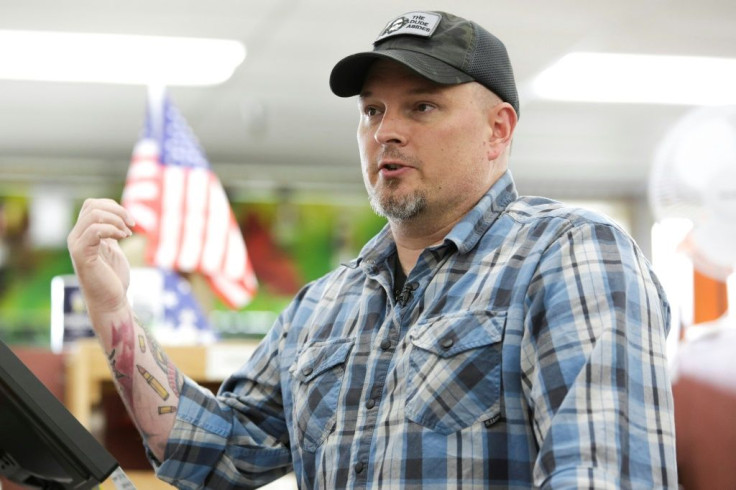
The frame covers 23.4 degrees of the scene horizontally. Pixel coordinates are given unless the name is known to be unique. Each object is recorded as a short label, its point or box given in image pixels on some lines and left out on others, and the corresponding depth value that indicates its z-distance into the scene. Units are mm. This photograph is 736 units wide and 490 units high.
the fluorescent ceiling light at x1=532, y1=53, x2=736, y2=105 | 10458
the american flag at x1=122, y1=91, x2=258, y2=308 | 6061
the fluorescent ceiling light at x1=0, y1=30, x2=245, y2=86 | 9630
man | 2008
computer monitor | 1806
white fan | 5777
